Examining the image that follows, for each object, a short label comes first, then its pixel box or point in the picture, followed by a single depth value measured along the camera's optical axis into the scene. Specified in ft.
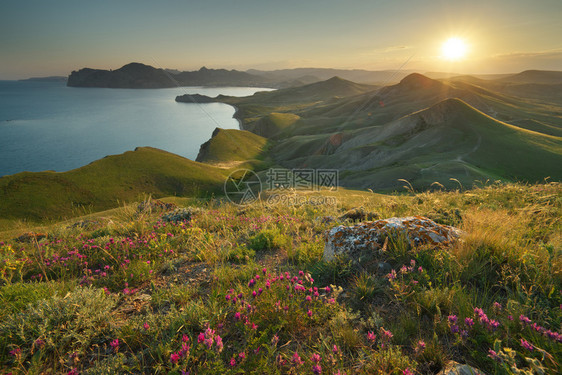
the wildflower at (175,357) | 8.28
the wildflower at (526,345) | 7.35
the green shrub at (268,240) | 19.21
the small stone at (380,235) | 15.21
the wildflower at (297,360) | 7.98
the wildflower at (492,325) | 8.38
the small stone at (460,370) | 7.95
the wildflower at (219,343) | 8.37
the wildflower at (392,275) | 11.62
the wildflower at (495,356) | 6.97
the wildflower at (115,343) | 9.25
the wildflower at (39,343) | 9.53
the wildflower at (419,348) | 8.44
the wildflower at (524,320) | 8.32
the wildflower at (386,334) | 8.66
